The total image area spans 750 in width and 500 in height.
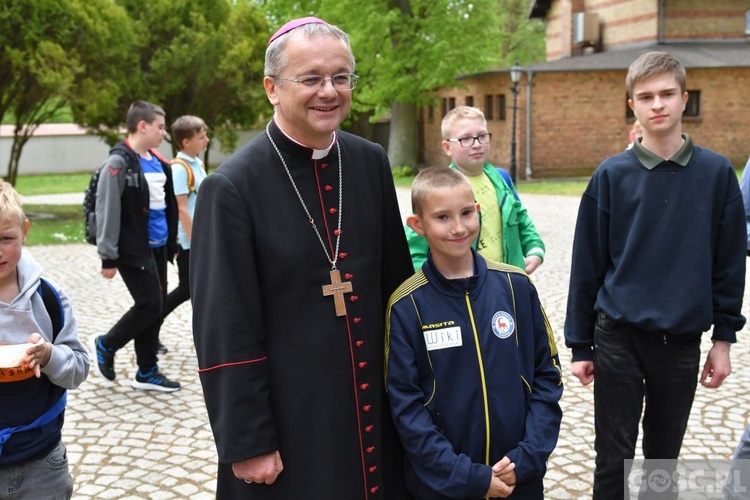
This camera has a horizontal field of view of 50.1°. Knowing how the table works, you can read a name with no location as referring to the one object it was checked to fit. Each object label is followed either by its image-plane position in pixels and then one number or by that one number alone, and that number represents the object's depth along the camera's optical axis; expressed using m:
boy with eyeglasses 4.30
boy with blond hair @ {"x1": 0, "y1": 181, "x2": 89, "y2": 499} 2.86
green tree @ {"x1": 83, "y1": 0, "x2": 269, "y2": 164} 27.61
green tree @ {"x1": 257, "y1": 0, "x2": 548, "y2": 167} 31.67
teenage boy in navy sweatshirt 3.30
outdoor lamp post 25.56
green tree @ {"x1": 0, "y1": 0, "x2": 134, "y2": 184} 18.02
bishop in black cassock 2.52
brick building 30.53
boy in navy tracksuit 2.75
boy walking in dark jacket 6.07
